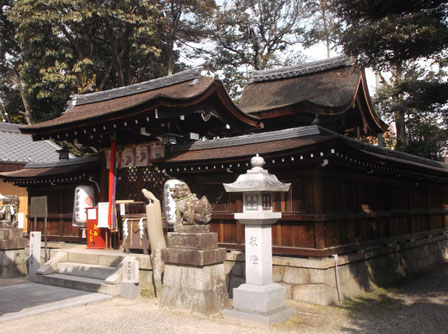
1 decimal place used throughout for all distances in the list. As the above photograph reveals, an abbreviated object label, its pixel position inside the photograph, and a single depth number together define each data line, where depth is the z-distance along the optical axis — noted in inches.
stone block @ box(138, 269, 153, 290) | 415.8
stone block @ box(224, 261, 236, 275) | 402.0
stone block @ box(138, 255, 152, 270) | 417.1
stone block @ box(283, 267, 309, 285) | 359.9
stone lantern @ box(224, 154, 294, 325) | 292.8
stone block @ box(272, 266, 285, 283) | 374.6
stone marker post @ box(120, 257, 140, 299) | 377.7
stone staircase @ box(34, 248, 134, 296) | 402.3
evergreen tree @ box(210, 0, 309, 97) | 1181.1
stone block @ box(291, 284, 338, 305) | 348.2
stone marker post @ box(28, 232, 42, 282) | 475.8
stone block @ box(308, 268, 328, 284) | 350.6
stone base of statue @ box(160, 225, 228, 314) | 312.3
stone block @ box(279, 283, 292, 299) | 365.3
